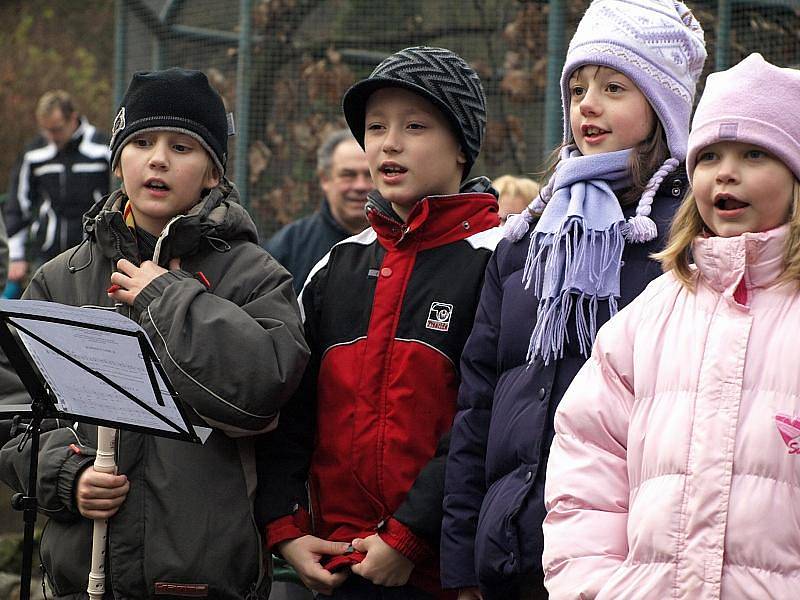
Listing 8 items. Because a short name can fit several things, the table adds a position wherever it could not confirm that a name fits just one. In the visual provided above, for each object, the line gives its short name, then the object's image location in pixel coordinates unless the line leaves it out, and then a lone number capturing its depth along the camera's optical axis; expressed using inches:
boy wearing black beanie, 278.5
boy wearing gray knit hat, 285.7
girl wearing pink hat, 215.6
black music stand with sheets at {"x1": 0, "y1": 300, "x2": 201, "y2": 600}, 255.9
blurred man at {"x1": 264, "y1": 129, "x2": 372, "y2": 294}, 557.9
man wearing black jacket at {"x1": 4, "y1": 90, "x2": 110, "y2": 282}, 856.3
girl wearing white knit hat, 257.8
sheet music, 255.4
